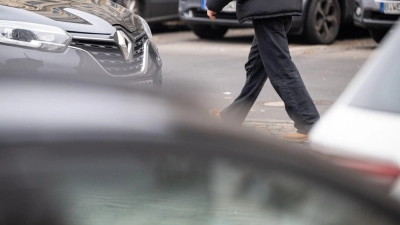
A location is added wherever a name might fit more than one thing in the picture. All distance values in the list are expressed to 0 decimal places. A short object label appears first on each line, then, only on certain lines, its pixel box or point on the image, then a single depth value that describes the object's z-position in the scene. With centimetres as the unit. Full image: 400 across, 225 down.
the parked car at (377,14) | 2186
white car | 576
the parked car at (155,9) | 2659
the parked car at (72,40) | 1116
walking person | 1158
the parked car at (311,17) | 2385
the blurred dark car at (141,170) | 352
